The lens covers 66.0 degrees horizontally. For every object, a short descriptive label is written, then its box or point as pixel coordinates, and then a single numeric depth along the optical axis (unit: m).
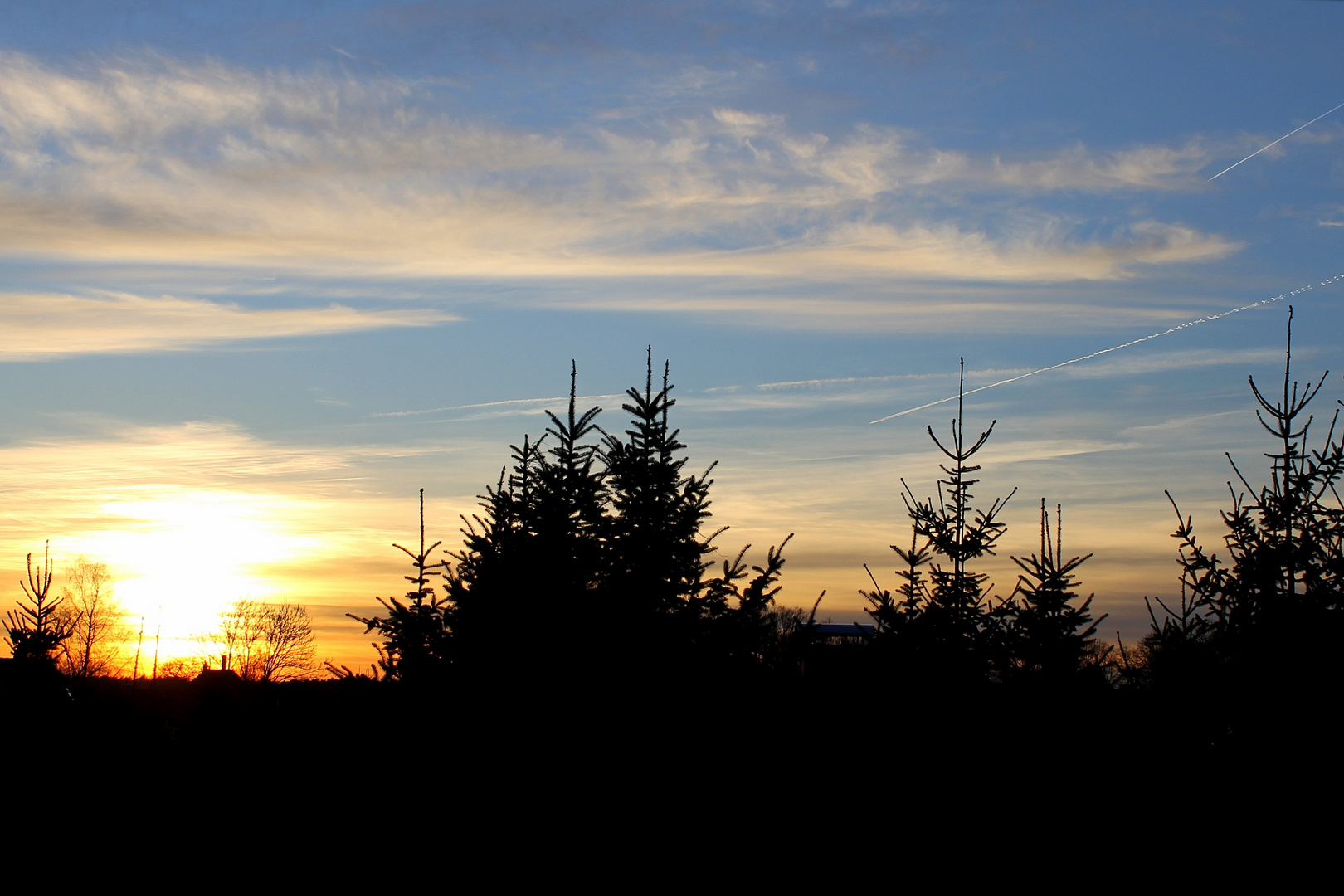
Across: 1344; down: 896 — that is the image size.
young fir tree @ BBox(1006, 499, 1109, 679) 15.58
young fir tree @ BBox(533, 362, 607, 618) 12.68
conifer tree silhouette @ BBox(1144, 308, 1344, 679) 9.20
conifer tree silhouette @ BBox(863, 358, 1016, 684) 14.36
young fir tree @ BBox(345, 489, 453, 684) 12.11
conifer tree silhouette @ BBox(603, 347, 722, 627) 13.28
